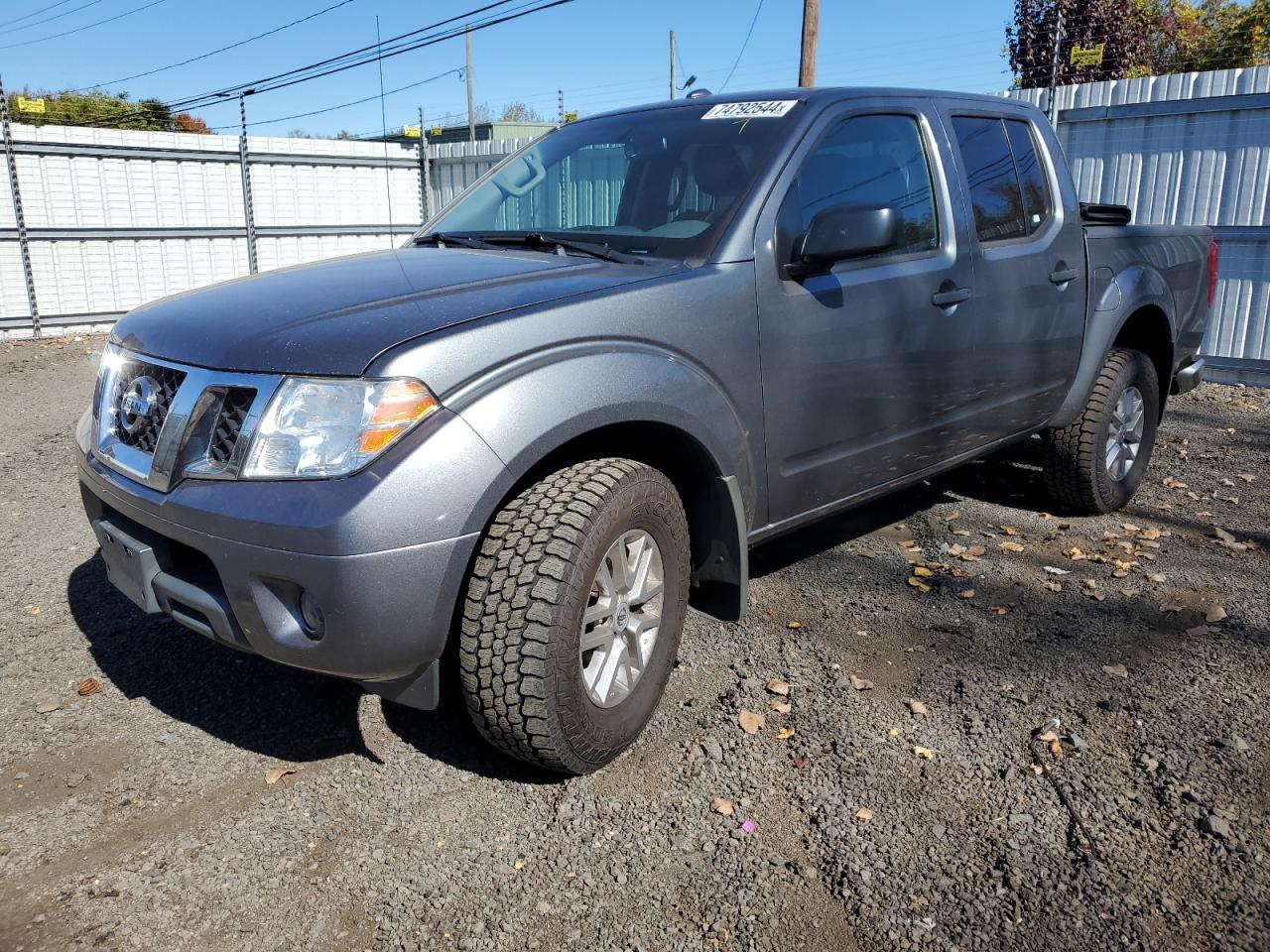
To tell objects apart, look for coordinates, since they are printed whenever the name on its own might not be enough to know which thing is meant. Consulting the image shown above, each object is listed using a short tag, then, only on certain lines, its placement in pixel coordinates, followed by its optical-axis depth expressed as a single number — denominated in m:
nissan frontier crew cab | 2.36
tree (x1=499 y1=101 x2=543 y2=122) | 48.69
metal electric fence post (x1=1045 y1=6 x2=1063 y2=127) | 9.15
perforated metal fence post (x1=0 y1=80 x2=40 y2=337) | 11.15
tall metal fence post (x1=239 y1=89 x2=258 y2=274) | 13.00
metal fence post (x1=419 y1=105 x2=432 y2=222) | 15.19
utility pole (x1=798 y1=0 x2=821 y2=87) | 13.02
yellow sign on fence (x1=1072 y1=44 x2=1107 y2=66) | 9.52
